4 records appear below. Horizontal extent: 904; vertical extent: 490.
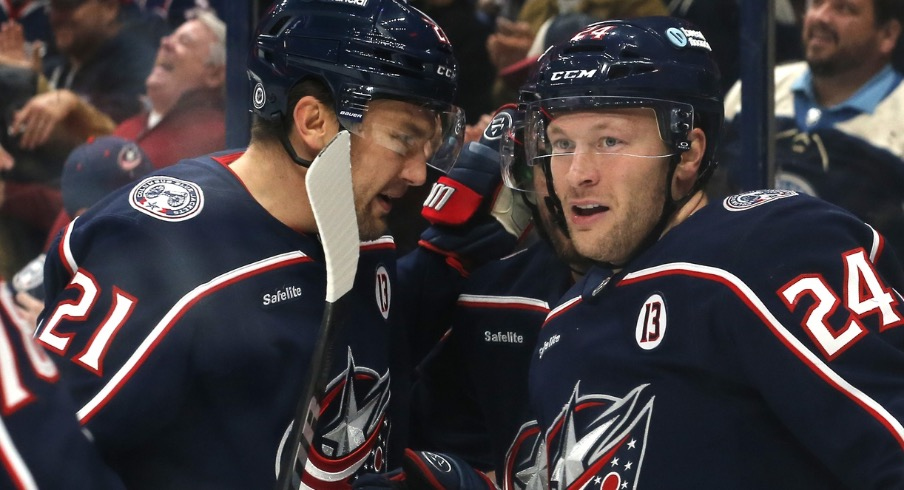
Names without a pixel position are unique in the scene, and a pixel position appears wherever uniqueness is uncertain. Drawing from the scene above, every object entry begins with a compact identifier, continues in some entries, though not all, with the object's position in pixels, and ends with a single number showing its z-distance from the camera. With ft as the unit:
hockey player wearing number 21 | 10.52
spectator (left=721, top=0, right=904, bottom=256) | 15.64
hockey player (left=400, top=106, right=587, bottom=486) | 13.96
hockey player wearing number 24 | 9.14
